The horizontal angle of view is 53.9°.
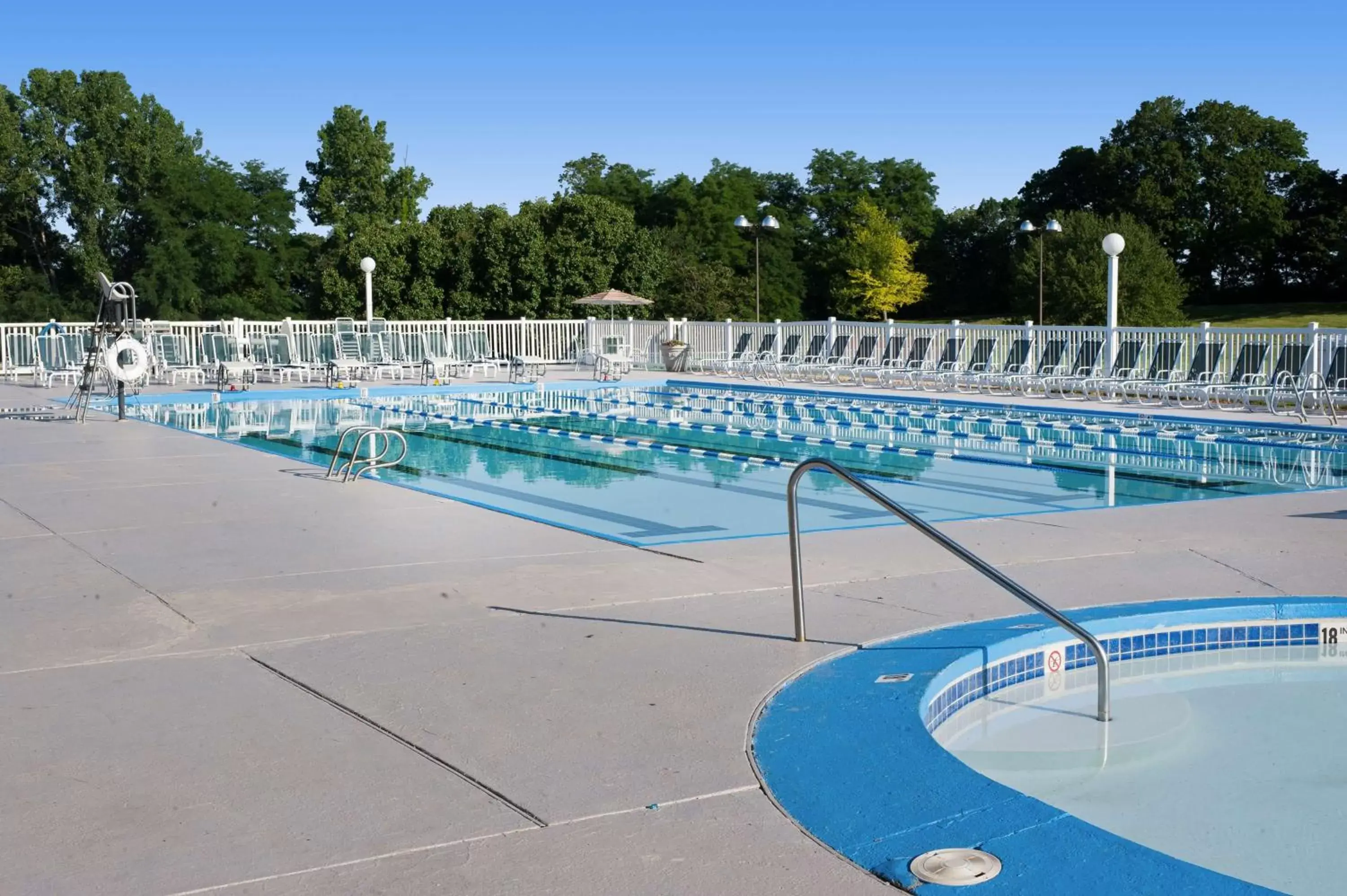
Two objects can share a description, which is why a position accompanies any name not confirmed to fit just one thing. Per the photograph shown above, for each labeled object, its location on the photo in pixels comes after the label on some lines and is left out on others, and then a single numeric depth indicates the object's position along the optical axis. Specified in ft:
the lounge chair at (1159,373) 59.72
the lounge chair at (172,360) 77.30
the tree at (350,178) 160.15
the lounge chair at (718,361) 88.22
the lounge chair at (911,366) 73.20
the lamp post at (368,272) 91.71
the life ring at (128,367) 53.72
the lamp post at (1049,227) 96.27
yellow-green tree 191.62
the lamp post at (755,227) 84.43
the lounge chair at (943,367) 70.13
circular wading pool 10.62
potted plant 90.89
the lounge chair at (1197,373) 58.34
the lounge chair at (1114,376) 61.57
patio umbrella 104.43
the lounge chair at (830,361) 79.36
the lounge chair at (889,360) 75.10
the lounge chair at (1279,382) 53.93
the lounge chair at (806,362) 80.64
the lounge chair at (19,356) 82.69
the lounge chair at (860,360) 77.46
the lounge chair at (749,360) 83.87
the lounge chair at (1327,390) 51.24
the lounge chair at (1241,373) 56.65
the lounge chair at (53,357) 71.41
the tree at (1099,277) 152.15
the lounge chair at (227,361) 71.00
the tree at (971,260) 192.85
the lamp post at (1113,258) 66.01
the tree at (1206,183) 177.78
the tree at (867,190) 207.92
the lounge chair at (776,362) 81.61
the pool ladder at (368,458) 34.45
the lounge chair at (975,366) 68.74
